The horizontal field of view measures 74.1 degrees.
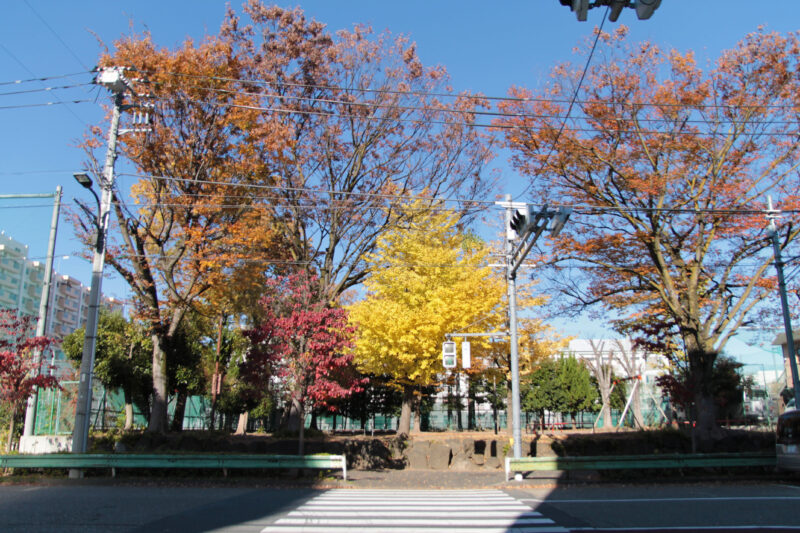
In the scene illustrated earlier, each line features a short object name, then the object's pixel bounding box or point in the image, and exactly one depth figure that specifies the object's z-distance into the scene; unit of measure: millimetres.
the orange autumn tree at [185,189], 17875
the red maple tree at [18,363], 14850
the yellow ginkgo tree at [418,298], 20734
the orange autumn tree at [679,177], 16312
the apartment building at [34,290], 89000
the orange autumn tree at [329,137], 21438
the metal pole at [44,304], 16802
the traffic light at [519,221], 12711
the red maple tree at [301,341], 16250
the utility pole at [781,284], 16766
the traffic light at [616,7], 4289
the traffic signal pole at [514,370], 15791
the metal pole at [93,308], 14297
